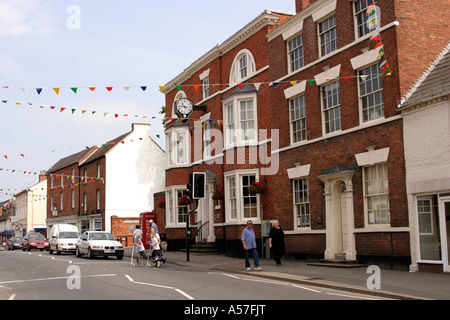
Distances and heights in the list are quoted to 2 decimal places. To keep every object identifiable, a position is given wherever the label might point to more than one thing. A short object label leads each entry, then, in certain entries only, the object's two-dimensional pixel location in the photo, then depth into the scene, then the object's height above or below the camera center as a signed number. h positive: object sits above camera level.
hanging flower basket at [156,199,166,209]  31.70 +0.89
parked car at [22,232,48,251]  39.12 -1.51
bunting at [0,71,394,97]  16.39 +4.34
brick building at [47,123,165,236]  44.72 +3.52
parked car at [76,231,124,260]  24.47 -1.19
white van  30.08 -1.03
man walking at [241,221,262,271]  17.28 -0.95
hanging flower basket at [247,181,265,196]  22.73 +1.24
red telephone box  33.06 +0.06
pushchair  19.59 -1.51
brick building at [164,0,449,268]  16.36 +3.60
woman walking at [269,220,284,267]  18.61 -0.92
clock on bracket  27.52 +5.91
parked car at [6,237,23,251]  44.06 -1.75
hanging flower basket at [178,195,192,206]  28.68 +0.99
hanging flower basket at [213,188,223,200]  25.62 +1.15
